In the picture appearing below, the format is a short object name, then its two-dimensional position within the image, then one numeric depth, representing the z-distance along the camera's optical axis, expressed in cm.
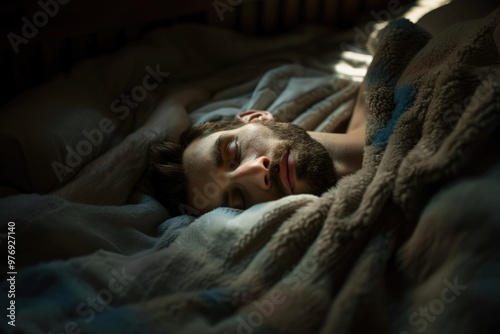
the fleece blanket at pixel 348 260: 73
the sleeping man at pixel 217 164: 109
